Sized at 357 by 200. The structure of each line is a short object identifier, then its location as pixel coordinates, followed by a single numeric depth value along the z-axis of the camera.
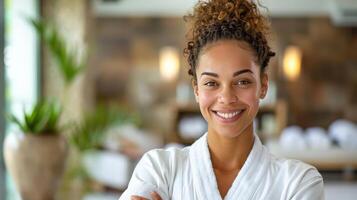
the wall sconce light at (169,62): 8.86
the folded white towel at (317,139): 7.07
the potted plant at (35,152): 3.79
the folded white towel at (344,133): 7.20
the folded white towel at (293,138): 6.98
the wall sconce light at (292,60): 8.81
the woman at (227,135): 1.23
